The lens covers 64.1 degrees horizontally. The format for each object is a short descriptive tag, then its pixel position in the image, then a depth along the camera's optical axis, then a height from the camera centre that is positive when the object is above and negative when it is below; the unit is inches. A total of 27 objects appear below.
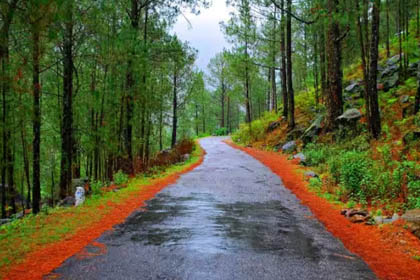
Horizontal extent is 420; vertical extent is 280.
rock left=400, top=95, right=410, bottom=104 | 589.1 +65.4
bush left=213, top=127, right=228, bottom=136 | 1984.5 +45.0
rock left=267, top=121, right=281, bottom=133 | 981.6 +37.4
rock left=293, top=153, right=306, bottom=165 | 546.6 -33.8
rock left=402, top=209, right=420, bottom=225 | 226.6 -56.0
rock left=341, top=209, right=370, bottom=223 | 259.8 -62.6
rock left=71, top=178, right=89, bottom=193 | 452.3 -56.3
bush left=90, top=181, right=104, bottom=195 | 379.2 -53.7
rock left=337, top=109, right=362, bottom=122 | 578.6 +37.7
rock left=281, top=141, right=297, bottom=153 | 705.0 -18.9
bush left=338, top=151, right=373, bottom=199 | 317.4 -39.9
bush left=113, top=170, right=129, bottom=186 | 475.1 -53.9
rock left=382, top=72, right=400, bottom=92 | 694.5 +115.7
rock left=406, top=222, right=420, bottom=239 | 217.6 -61.1
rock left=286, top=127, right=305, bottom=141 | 778.3 +10.0
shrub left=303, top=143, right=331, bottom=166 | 512.4 -27.9
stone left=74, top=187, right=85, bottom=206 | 347.3 -55.9
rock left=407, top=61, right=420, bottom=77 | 696.4 +140.2
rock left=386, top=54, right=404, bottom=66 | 775.7 +178.8
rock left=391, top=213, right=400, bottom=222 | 244.6 -60.1
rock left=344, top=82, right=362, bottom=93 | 781.9 +116.4
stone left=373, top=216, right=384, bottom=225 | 249.8 -62.6
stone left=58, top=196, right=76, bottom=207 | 370.0 -66.7
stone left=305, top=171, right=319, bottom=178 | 433.7 -47.9
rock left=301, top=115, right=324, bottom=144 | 673.6 +12.7
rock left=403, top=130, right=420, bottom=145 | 415.0 -1.5
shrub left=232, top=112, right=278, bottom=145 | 1042.1 +28.6
